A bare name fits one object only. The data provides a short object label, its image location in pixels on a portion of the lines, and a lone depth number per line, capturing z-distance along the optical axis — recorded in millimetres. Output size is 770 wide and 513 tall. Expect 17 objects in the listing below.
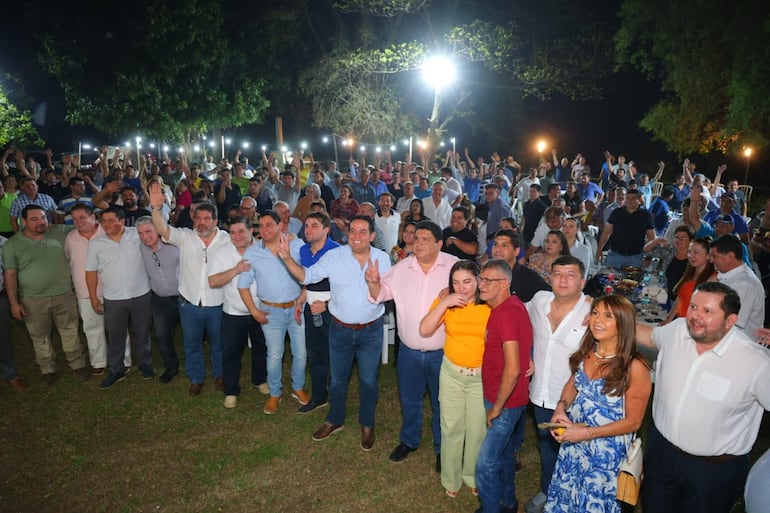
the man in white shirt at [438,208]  9180
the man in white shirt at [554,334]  3377
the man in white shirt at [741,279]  4074
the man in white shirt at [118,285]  5586
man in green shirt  5605
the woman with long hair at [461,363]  3557
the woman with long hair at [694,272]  4465
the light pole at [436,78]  15719
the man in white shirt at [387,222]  7996
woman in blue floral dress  2918
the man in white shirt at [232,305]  5242
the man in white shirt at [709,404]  2699
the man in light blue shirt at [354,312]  4488
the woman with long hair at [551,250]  4820
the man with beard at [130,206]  7871
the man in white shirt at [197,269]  5301
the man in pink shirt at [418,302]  4062
